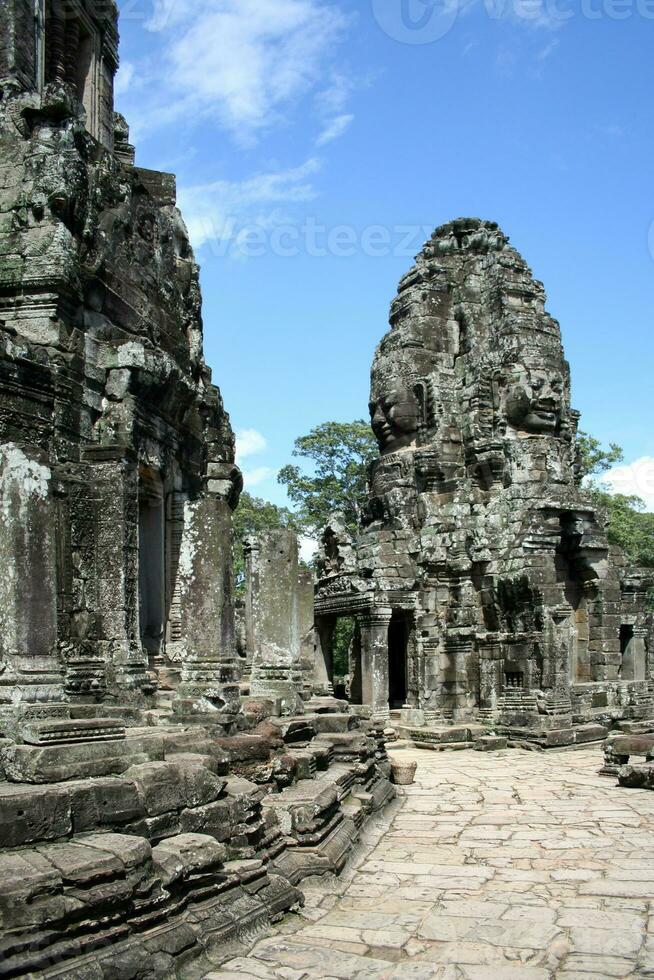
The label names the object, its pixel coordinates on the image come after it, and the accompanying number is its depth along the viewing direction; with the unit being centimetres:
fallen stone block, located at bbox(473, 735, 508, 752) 1555
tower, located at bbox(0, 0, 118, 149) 1104
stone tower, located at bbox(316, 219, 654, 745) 1648
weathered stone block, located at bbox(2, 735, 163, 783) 520
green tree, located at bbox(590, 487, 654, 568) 3198
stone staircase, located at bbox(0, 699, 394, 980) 418
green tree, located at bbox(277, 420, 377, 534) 3372
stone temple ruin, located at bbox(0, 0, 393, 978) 473
